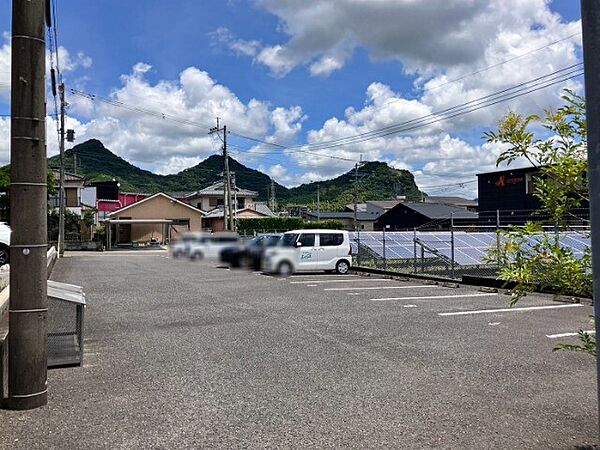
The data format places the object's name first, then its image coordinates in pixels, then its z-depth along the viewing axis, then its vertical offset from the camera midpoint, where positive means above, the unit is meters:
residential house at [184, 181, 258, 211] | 35.47 +3.32
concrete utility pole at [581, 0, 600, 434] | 1.66 +0.43
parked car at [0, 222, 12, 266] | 11.97 -0.03
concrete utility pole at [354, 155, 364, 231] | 44.81 +6.02
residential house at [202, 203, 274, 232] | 30.81 +2.44
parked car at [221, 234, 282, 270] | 15.38 -0.45
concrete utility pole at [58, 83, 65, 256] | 24.59 +3.90
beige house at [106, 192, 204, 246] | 13.80 +0.76
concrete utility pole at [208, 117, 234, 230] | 29.20 +3.06
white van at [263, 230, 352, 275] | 15.53 -0.45
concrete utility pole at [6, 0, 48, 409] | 3.62 +0.18
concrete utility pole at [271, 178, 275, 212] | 66.07 +5.88
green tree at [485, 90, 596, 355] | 2.59 +0.11
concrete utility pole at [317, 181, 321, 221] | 55.04 +4.58
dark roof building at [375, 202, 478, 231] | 44.31 +2.23
